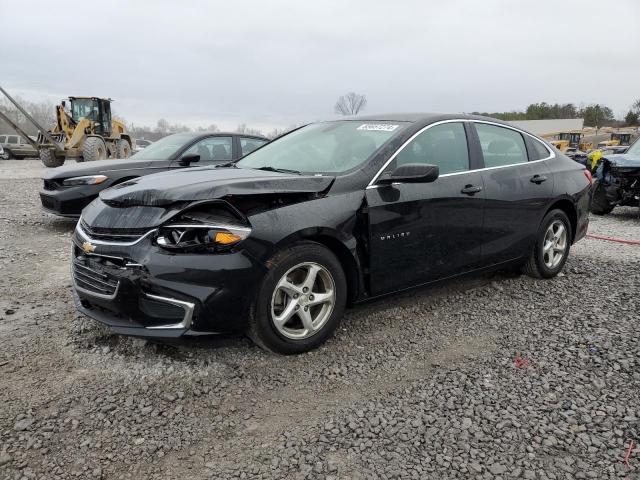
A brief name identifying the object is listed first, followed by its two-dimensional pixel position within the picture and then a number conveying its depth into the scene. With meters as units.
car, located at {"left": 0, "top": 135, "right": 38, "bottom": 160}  27.84
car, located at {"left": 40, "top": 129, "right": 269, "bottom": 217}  6.37
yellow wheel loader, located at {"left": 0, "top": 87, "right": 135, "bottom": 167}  18.44
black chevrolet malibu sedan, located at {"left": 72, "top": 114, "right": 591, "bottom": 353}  2.70
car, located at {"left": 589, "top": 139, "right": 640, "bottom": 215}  8.46
